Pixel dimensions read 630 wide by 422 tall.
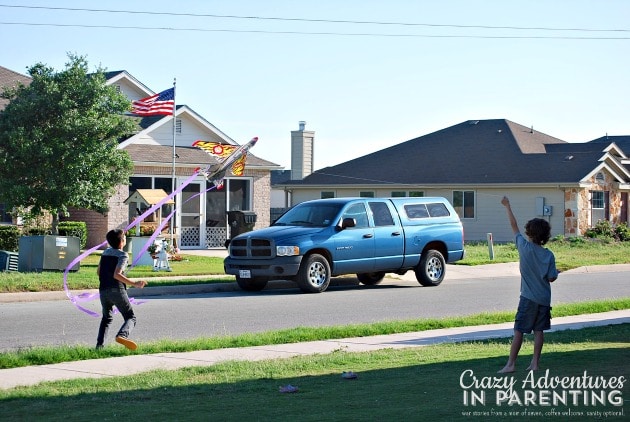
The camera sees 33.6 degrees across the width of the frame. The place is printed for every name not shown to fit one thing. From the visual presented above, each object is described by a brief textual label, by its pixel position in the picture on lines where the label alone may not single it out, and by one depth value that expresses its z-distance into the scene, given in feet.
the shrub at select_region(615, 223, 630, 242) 142.61
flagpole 93.78
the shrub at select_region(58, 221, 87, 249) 103.09
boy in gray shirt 32.58
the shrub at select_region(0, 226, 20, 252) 98.78
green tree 88.94
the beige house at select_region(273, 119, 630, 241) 142.31
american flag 98.22
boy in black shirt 40.47
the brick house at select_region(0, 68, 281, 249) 111.24
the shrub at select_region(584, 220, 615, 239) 139.64
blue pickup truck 69.51
